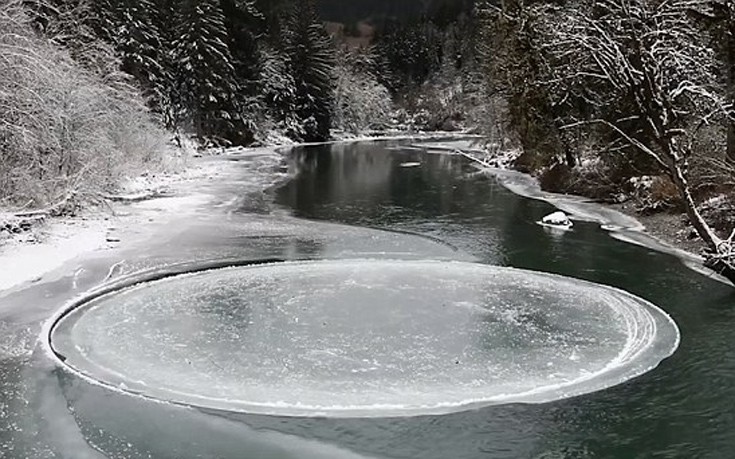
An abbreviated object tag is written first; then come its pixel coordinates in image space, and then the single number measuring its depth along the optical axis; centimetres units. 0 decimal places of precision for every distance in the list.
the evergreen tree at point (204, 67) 5681
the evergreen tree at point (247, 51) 6619
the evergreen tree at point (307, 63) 7506
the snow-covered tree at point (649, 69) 1794
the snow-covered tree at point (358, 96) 8675
